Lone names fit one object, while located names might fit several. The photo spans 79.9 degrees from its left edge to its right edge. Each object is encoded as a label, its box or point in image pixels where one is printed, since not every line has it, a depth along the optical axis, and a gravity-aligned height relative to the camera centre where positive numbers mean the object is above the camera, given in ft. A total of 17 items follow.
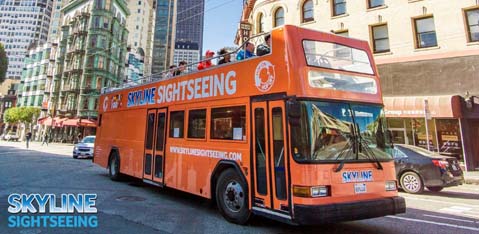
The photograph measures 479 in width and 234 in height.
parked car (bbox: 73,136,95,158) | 64.64 -0.08
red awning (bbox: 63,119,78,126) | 148.46 +14.44
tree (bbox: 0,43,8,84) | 137.49 +41.68
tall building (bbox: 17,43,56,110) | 200.03 +54.55
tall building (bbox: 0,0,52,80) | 430.20 +185.96
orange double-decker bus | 14.85 +0.90
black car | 29.71 -1.97
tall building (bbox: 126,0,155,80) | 217.13 +104.91
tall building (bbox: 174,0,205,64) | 564.30 +227.60
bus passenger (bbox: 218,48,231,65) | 21.93 +7.05
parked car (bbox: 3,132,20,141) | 191.31 +7.59
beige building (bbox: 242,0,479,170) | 49.67 +16.43
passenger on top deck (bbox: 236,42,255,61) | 20.01 +6.89
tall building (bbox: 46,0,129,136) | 158.10 +53.59
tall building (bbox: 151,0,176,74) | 371.97 +154.72
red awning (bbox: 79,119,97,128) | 145.18 +13.45
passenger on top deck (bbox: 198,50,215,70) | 23.43 +7.27
